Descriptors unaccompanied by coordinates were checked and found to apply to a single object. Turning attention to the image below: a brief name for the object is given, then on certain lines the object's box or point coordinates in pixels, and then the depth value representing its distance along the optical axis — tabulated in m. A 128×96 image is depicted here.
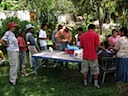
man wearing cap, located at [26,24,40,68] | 5.05
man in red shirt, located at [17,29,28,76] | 4.82
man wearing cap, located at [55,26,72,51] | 5.57
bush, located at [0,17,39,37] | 7.76
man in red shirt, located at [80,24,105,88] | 4.18
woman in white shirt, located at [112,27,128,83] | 4.24
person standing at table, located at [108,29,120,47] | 5.00
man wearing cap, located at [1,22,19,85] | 4.33
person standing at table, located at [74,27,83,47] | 5.26
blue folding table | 4.64
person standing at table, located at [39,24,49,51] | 5.55
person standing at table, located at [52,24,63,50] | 5.73
